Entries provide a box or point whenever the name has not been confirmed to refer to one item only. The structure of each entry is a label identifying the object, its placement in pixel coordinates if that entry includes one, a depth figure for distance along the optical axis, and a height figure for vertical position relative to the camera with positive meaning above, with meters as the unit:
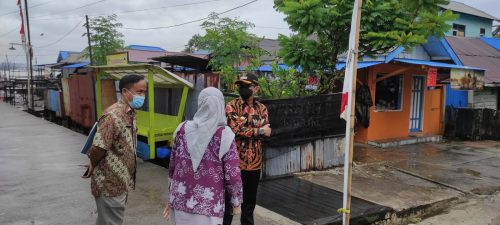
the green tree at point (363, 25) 7.45 +0.94
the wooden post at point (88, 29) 21.17 +2.26
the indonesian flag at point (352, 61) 4.05 +0.13
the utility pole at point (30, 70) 22.44 +0.13
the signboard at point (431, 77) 11.58 -0.07
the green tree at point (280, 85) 7.68 -0.22
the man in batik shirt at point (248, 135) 4.00 -0.61
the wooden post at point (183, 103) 7.41 -0.55
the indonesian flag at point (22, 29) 24.78 +2.62
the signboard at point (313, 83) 8.27 -0.19
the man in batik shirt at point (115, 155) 3.13 -0.65
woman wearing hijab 2.79 -0.65
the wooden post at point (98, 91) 8.95 -0.41
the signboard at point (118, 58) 13.23 +0.51
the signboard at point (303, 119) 6.89 -0.82
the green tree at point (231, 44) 10.08 +0.74
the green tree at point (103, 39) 21.50 +1.79
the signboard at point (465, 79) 11.34 -0.12
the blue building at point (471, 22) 25.73 +3.53
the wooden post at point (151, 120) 6.88 -0.83
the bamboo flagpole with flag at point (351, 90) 4.05 -0.16
